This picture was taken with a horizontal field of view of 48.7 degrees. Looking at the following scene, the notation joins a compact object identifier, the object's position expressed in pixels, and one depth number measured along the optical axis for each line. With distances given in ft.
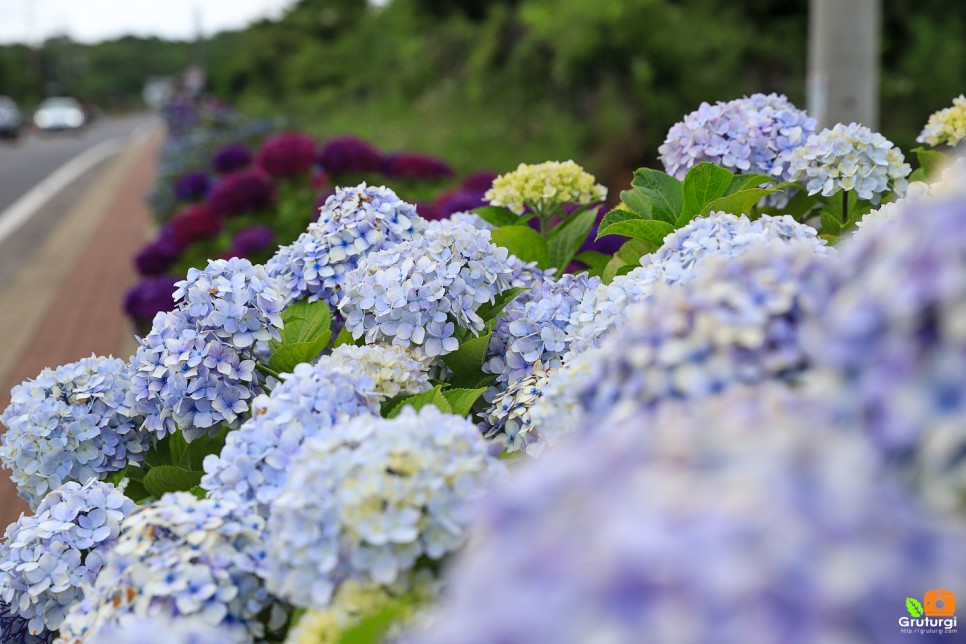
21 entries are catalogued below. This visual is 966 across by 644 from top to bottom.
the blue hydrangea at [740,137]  7.35
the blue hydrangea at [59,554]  5.33
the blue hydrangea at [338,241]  6.88
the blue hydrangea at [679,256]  5.05
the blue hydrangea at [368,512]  3.77
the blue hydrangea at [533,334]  6.09
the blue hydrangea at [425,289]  6.01
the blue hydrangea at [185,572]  4.09
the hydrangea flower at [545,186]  7.95
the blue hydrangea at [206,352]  5.85
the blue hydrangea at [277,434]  4.61
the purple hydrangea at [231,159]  23.75
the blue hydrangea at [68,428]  6.19
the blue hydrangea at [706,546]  2.26
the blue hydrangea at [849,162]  6.97
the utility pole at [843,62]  24.20
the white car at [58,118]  157.79
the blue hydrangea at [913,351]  2.56
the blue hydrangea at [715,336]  3.30
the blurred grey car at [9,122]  130.93
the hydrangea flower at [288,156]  18.57
